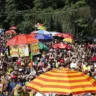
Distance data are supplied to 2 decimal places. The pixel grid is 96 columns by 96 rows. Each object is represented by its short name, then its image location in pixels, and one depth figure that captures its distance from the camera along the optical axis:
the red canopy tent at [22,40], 17.44
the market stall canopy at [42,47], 23.47
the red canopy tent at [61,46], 27.24
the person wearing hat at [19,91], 10.40
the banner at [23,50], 16.55
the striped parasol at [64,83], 8.85
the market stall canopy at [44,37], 27.82
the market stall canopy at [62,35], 32.38
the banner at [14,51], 16.70
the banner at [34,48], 16.83
